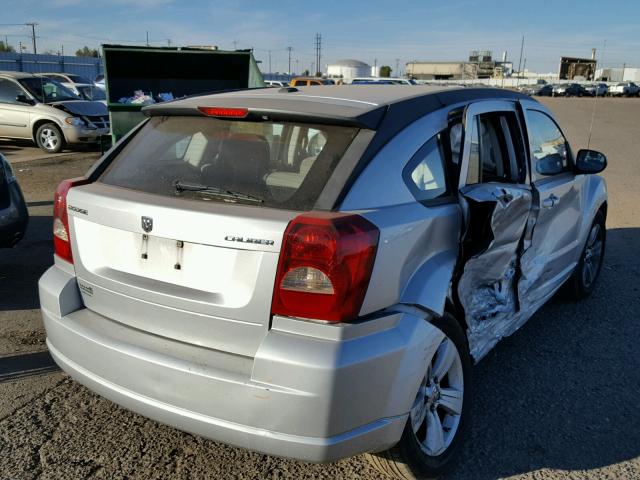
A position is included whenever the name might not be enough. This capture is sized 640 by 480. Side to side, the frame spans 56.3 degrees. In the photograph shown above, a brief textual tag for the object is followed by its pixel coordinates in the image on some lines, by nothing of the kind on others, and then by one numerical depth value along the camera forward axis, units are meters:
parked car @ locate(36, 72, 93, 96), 23.68
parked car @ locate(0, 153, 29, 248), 4.87
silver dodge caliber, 2.25
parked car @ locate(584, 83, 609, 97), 67.12
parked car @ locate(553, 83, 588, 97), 64.88
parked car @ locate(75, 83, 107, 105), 19.70
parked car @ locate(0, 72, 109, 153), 13.57
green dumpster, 9.73
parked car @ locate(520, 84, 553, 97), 66.41
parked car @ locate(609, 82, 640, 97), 65.56
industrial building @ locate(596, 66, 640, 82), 101.06
